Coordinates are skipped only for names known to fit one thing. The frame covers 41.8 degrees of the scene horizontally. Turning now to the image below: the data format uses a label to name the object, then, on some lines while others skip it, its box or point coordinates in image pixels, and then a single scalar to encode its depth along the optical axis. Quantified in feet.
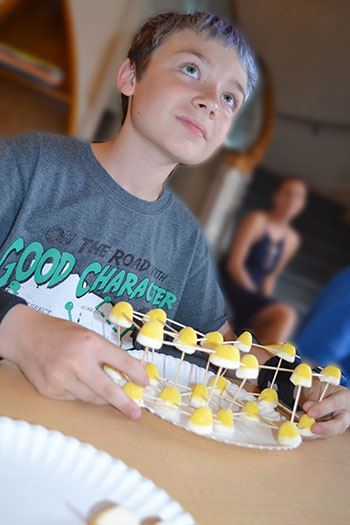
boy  2.24
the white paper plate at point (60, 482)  0.90
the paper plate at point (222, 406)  1.42
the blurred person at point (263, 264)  8.10
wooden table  1.16
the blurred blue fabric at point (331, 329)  4.78
